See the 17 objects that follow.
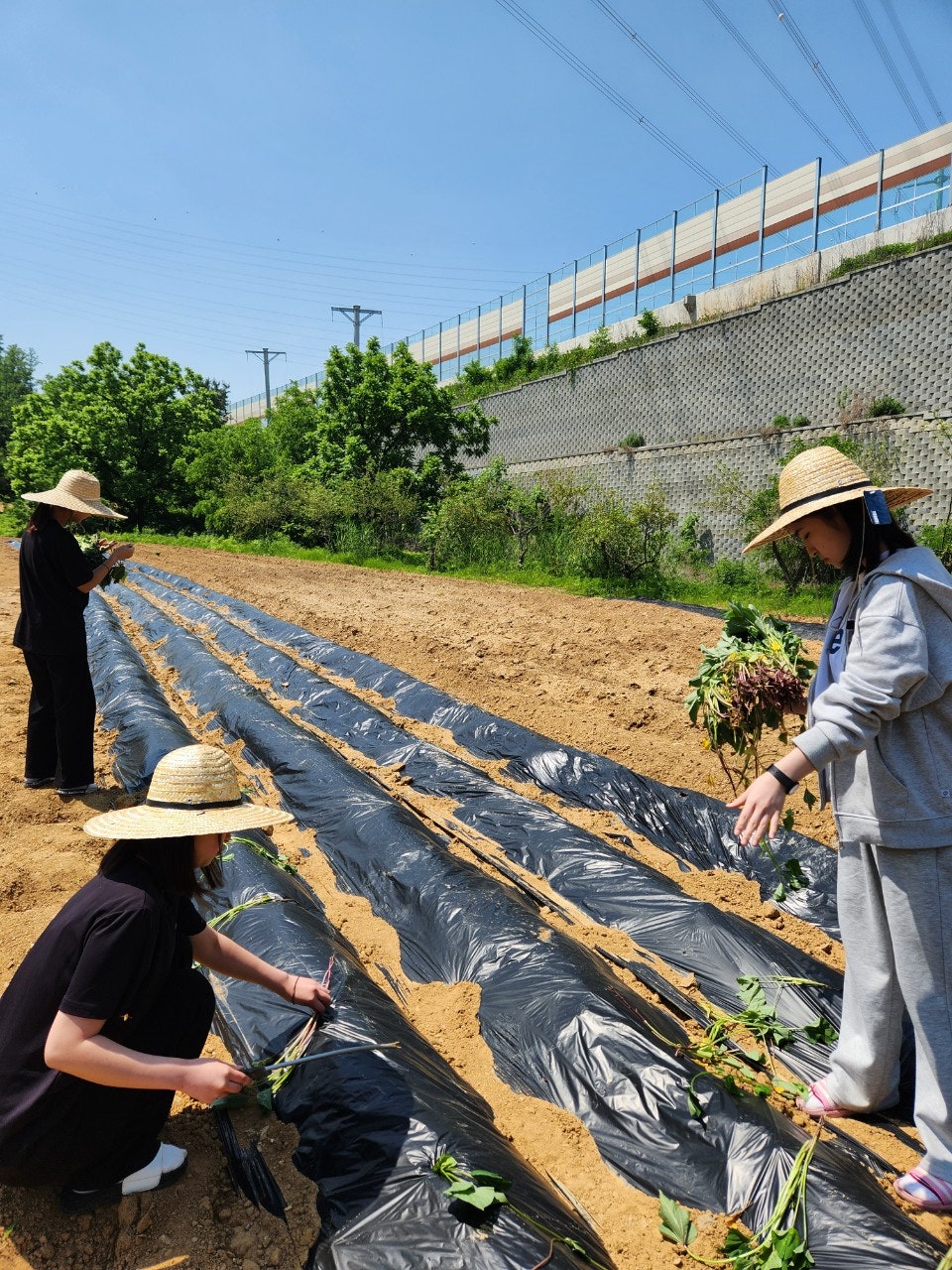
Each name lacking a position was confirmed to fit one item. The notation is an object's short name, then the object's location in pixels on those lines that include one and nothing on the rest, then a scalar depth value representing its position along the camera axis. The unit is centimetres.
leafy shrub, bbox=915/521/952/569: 1103
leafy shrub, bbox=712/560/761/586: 1434
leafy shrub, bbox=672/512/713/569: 1544
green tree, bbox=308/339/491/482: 2312
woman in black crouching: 167
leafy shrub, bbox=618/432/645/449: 2012
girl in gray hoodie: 191
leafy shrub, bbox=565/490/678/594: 1452
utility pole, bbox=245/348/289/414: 5141
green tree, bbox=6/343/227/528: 2986
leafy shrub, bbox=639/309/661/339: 2278
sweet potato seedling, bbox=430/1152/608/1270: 168
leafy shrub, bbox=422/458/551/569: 1745
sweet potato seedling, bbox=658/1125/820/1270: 173
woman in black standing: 421
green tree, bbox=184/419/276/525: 2864
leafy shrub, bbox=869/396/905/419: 1396
